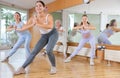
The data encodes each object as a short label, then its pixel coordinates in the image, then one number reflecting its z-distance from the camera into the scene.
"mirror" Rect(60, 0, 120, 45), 5.10
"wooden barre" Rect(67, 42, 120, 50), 4.94
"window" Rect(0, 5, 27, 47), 9.55
